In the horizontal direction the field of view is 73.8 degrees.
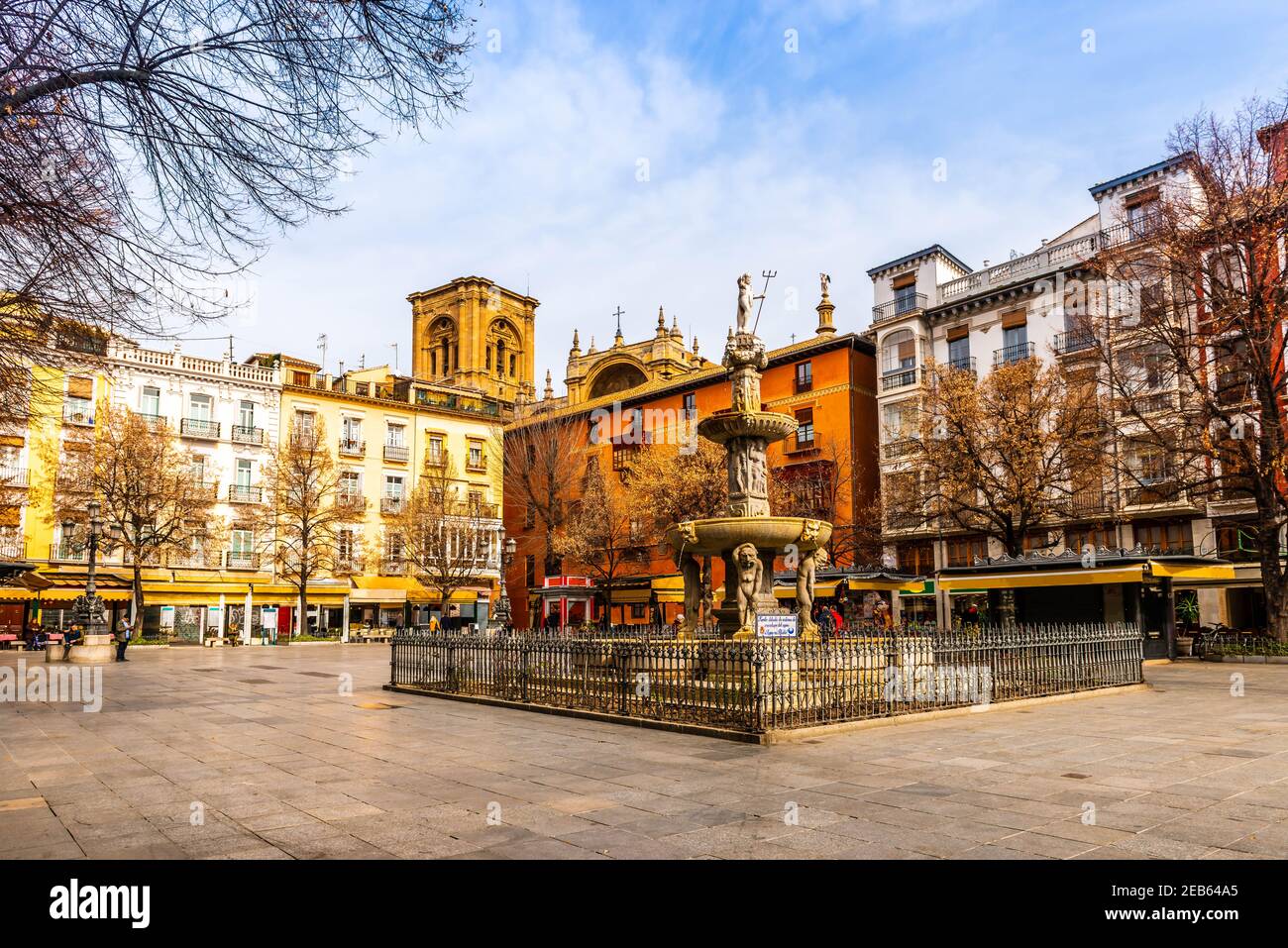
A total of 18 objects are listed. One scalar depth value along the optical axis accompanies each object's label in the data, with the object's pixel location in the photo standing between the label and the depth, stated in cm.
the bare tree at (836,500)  3659
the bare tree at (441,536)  4312
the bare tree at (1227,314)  2180
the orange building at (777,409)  4100
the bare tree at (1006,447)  2750
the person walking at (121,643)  2623
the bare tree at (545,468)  4534
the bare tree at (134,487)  3478
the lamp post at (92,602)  2409
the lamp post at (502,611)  2259
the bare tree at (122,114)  587
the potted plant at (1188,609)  3162
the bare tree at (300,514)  4150
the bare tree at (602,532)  4025
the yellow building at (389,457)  4844
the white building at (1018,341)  3225
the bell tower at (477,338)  7106
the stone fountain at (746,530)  1402
